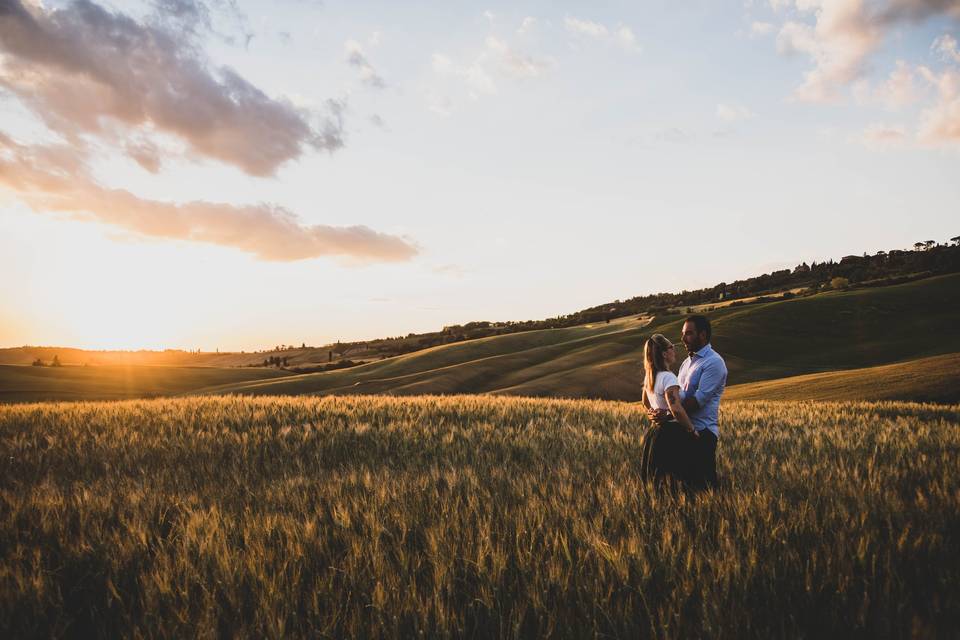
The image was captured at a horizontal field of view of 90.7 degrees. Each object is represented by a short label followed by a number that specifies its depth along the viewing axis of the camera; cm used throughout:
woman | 491
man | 511
